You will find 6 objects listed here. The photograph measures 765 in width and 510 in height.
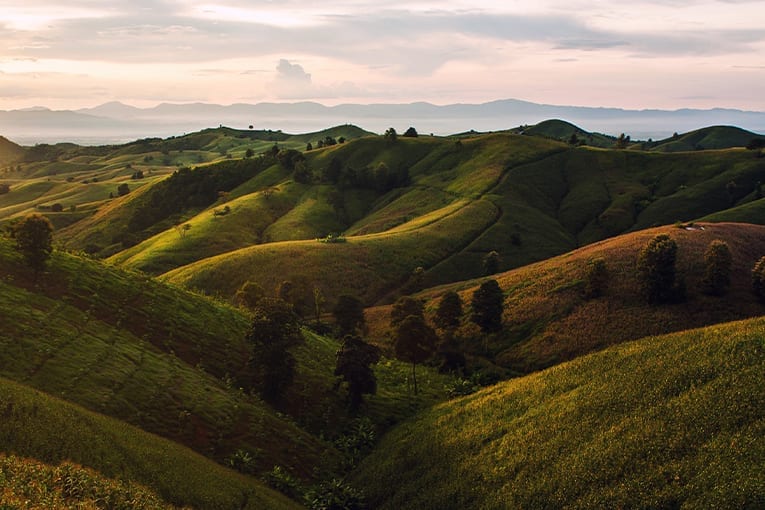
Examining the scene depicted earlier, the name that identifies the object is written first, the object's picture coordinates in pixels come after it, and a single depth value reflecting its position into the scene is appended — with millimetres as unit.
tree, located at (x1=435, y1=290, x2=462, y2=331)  69625
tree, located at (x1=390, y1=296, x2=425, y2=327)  69438
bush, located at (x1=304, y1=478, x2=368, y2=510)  34500
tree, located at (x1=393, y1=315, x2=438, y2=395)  54203
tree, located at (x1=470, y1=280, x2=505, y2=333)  68188
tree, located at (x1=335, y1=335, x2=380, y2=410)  48156
